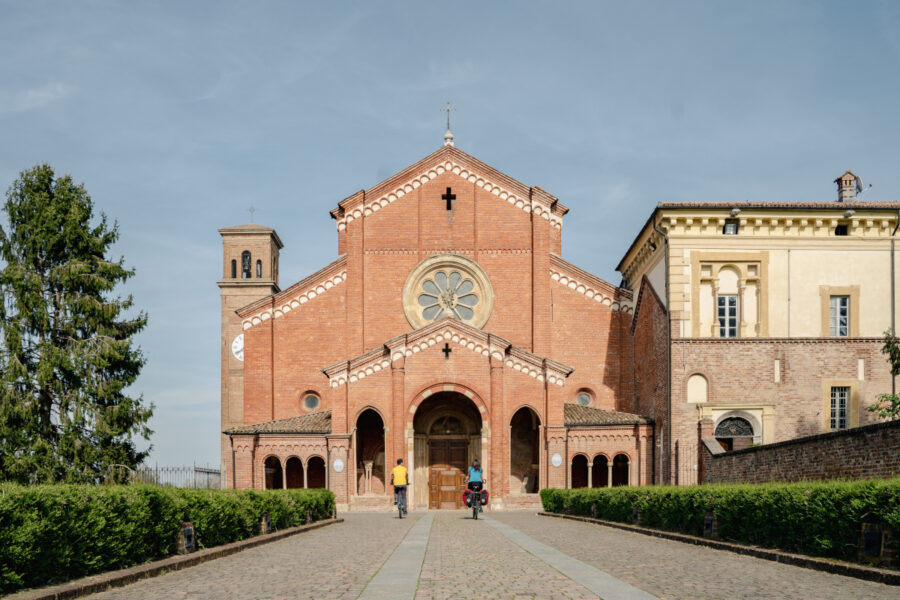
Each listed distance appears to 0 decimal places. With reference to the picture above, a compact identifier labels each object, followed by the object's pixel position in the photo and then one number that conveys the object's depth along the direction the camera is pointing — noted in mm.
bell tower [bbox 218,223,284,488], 56188
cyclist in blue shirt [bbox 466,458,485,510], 26605
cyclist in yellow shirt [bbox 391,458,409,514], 27484
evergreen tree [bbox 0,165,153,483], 31672
